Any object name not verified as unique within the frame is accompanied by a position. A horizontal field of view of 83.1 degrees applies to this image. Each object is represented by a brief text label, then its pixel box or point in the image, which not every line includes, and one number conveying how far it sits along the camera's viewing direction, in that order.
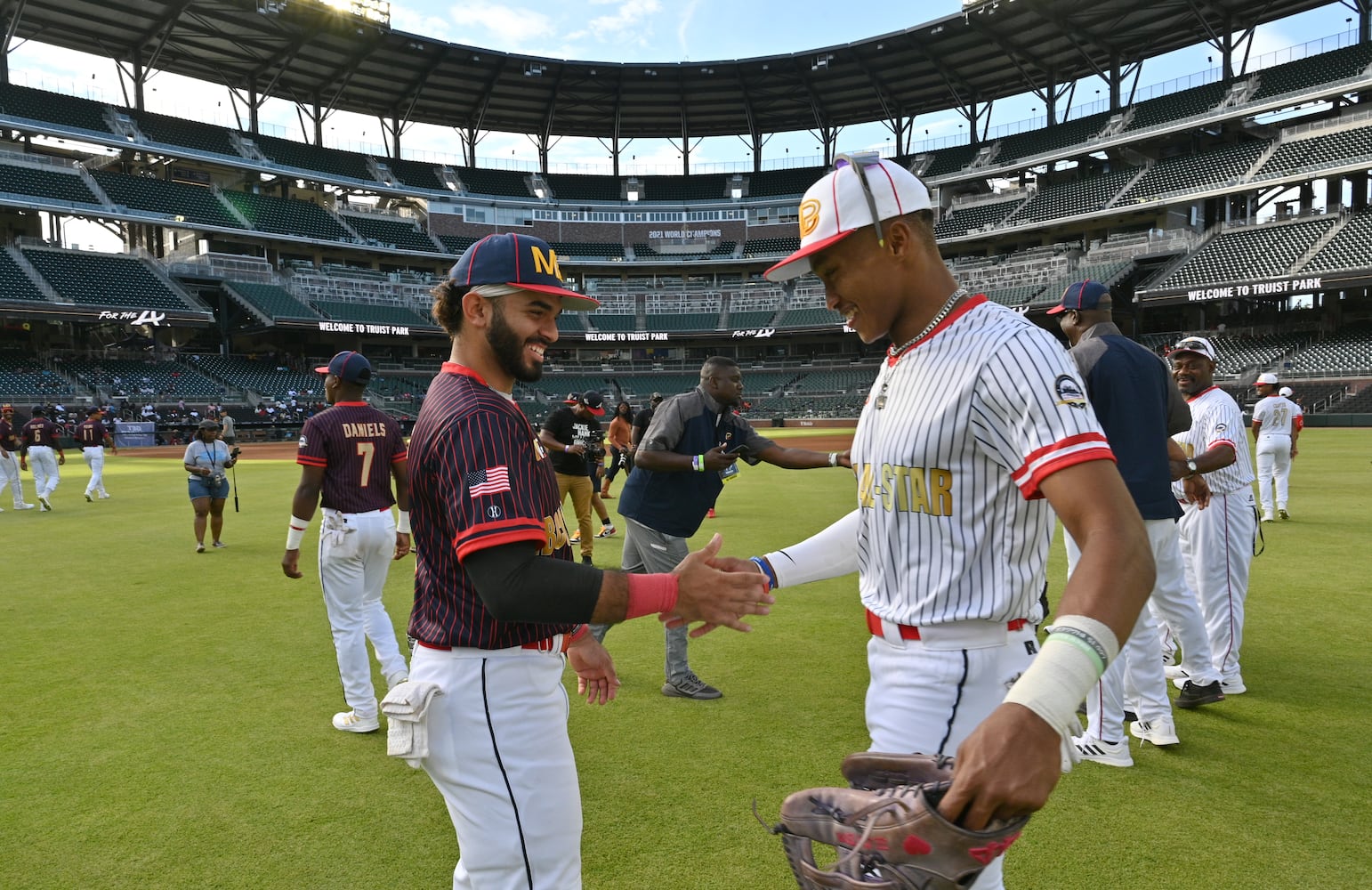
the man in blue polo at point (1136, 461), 4.42
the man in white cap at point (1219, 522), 5.41
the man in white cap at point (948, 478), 1.68
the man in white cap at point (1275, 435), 11.49
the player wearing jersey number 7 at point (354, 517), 5.21
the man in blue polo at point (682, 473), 5.75
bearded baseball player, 2.14
